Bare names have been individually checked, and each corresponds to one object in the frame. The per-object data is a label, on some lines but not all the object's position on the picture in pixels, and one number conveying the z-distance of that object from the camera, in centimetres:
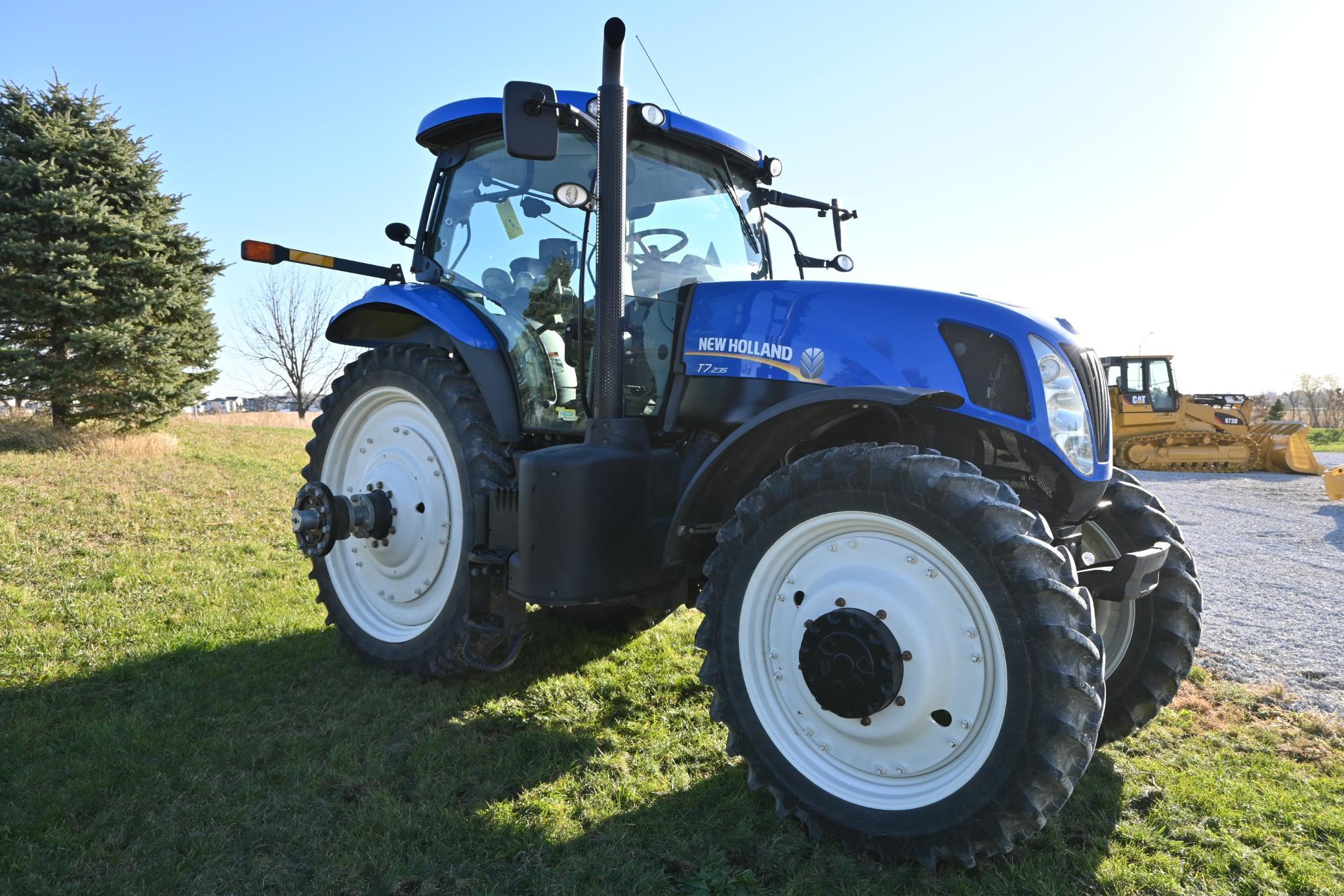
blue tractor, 221
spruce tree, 1085
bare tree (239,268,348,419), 3145
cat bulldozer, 1605
